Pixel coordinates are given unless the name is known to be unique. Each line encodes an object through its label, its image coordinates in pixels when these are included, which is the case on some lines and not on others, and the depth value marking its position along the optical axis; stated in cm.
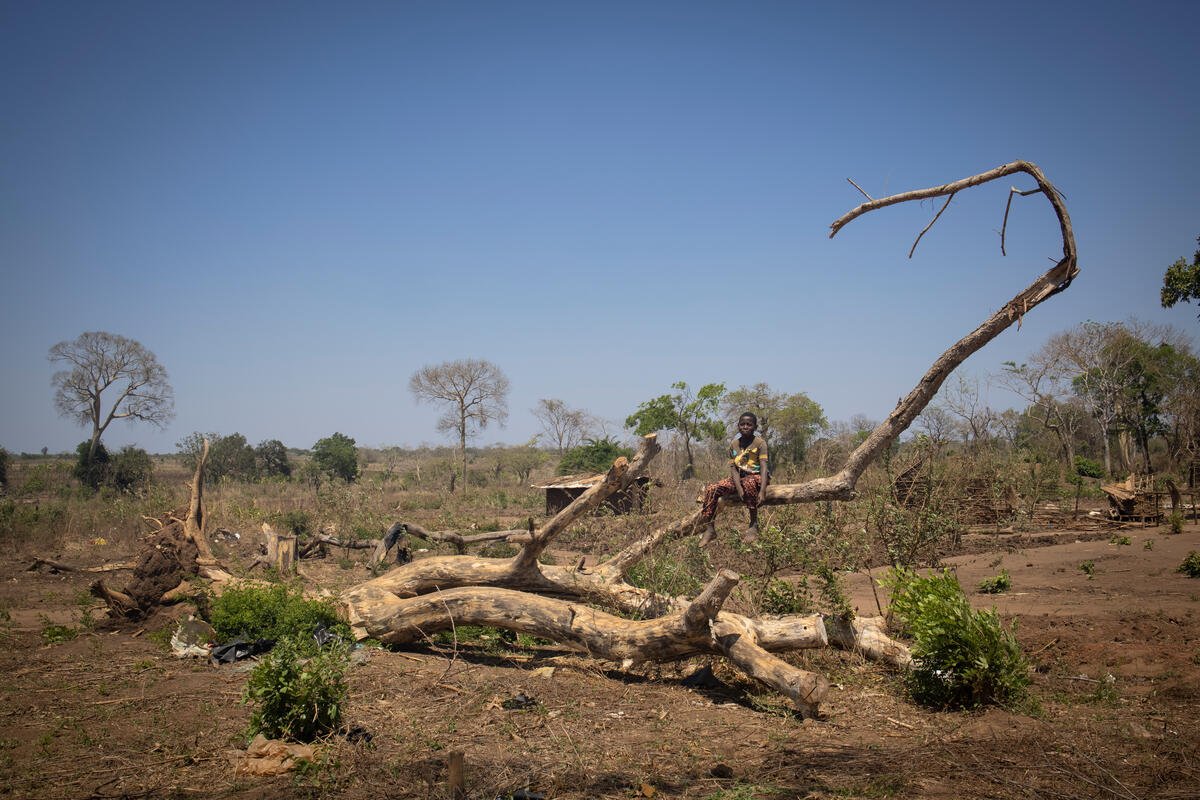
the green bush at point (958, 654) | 498
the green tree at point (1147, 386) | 2773
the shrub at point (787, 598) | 688
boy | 673
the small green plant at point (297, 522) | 1700
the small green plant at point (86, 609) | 827
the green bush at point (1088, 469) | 2788
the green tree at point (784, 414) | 3366
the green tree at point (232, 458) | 3464
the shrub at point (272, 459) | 3934
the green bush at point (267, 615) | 735
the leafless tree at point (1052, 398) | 3117
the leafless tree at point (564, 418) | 4347
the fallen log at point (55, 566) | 1065
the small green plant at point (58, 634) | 775
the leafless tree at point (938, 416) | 3030
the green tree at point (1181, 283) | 1666
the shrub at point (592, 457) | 3072
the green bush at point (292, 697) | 463
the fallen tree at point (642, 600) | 550
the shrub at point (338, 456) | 3684
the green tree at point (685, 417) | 3319
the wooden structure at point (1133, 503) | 1532
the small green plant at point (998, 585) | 927
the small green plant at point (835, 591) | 646
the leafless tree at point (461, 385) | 3853
